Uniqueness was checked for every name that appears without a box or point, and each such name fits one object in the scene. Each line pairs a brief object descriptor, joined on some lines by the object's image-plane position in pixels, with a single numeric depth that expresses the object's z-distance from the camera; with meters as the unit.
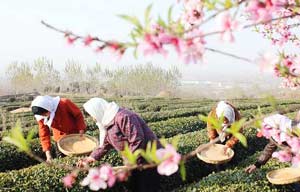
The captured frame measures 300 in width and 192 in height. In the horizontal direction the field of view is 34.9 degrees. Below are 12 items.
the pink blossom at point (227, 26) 1.71
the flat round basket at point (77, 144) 5.86
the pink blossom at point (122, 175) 1.90
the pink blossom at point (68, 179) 2.23
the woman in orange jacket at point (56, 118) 5.83
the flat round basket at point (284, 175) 4.61
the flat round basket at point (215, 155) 5.74
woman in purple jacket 4.39
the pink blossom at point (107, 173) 1.92
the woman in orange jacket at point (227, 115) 6.01
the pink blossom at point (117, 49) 1.82
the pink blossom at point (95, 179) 1.95
